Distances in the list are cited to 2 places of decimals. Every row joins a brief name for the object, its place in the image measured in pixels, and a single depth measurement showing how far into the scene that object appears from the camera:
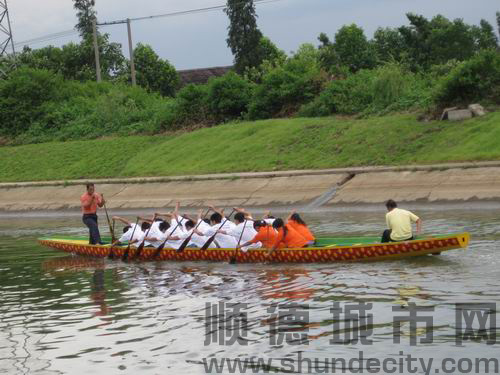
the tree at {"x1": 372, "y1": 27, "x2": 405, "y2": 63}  64.38
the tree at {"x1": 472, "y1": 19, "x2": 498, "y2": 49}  65.62
